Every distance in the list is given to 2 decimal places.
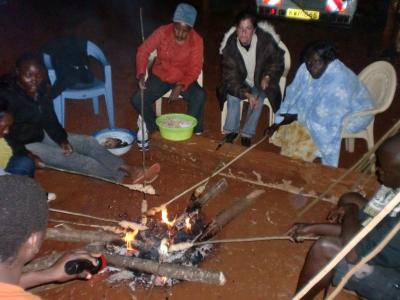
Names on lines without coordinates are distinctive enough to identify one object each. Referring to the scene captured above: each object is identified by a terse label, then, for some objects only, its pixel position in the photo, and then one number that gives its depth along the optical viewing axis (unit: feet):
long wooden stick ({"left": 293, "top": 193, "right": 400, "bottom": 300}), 5.35
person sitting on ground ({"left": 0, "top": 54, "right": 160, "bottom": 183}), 12.23
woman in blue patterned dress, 13.74
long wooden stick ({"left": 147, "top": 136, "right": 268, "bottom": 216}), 12.28
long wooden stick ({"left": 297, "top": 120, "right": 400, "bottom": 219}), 12.07
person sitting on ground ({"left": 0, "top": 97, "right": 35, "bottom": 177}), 11.30
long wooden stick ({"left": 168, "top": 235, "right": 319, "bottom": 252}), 10.76
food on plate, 15.84
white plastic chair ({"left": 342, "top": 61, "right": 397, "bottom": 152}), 14.32
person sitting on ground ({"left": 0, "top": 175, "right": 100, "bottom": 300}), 5.06
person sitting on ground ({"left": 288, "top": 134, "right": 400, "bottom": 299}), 7.64
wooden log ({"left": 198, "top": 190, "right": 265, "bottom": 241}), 11.89
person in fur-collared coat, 16.25
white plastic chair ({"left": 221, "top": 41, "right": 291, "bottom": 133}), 17.16
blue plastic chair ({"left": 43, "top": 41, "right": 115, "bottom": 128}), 16.46
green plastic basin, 15.29
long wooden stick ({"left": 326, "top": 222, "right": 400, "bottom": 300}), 6.10
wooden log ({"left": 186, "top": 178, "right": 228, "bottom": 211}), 12.95
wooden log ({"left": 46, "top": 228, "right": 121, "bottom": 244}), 11.42
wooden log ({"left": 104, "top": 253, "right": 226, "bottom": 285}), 10.25
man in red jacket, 16.80
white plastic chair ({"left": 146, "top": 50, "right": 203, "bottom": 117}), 17.89
